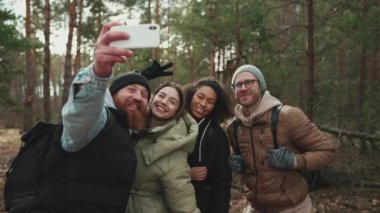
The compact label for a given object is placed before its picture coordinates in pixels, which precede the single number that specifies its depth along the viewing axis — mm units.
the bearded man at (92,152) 1771
